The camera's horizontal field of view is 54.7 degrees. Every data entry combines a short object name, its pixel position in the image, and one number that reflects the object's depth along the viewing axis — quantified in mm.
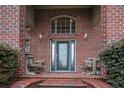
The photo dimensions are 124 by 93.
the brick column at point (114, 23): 3296
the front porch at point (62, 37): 5689
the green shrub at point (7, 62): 2999
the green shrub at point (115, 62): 3016
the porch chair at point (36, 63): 4198
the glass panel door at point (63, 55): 5769
